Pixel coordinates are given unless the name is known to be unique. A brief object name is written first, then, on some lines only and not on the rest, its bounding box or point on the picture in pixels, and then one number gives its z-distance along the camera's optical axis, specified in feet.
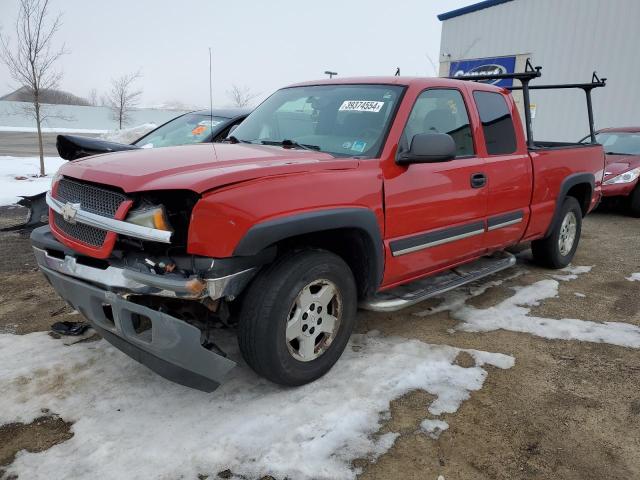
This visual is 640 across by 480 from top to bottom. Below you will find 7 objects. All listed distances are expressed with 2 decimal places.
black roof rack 14.88
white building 45.19
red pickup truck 7.80
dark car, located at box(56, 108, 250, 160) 18.99
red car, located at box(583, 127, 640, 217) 28.14
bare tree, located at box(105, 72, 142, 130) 78.10
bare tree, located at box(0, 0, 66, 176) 36.83
